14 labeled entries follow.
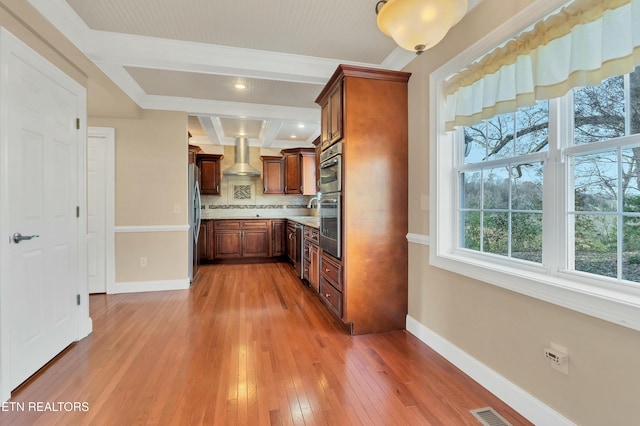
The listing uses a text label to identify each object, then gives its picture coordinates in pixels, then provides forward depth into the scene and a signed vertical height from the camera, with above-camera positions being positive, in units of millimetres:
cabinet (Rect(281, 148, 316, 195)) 6012 +832
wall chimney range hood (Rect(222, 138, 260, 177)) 5887 +949
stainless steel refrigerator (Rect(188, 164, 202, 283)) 4270 -122
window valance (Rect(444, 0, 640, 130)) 1197 +748
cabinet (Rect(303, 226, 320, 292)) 3490 -597
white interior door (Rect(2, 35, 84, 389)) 1817 -17
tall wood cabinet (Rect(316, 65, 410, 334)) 2559 +120
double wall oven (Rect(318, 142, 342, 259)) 2646 +102
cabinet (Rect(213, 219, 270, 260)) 5613 -537
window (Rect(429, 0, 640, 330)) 1269 +61
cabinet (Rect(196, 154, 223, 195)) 5895 +784
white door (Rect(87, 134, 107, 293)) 3791 +55
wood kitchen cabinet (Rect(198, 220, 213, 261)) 5551 -586
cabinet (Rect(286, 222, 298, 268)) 4980 -577
